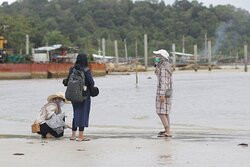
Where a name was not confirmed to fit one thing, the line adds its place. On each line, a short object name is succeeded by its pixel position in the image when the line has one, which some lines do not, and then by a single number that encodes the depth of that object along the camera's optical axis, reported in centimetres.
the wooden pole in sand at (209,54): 8762
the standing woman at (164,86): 1134
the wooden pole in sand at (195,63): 8660
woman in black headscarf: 1101
